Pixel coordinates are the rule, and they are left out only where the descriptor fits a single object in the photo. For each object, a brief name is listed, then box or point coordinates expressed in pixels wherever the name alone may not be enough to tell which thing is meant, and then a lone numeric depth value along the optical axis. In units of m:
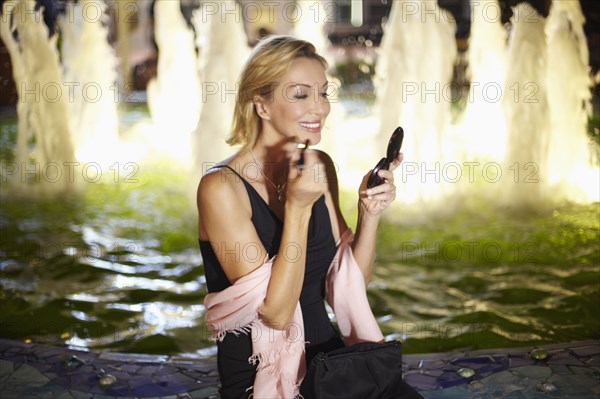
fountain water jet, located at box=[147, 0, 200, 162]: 11.05
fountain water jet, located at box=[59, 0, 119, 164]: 9.52
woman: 2.42
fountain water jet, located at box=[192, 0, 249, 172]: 7.83
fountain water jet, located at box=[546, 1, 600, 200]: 7.21
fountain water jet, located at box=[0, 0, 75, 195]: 7.52
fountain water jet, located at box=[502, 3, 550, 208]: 7.18
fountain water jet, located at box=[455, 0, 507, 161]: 9.01
